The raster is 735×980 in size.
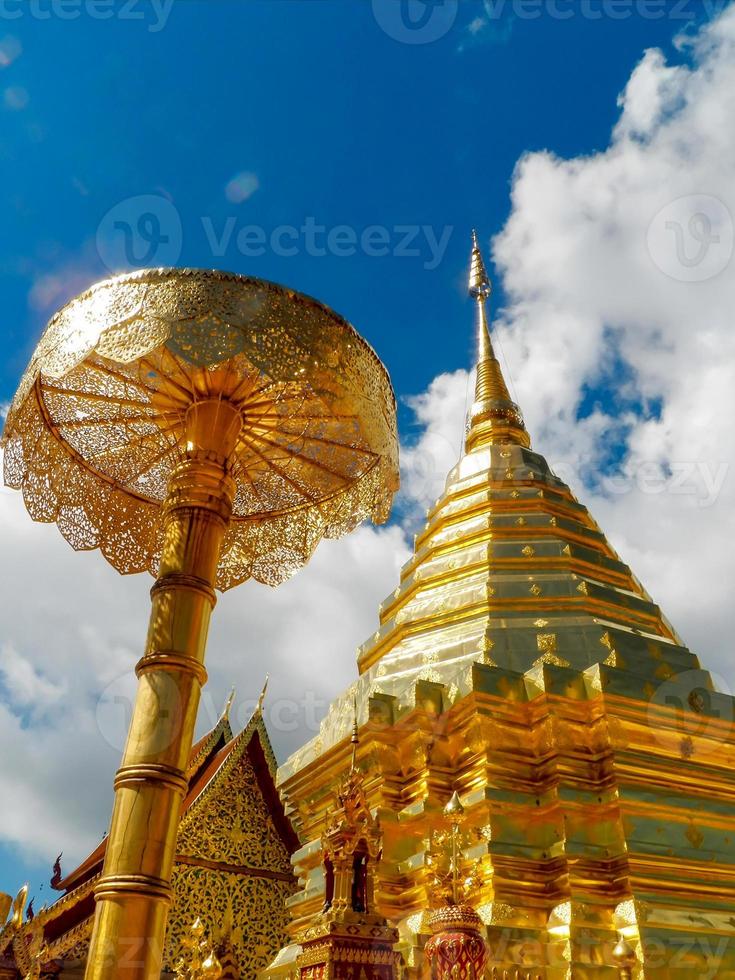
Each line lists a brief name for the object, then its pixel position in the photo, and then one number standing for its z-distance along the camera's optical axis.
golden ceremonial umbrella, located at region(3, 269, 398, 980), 3.44
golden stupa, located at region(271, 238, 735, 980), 6.13
